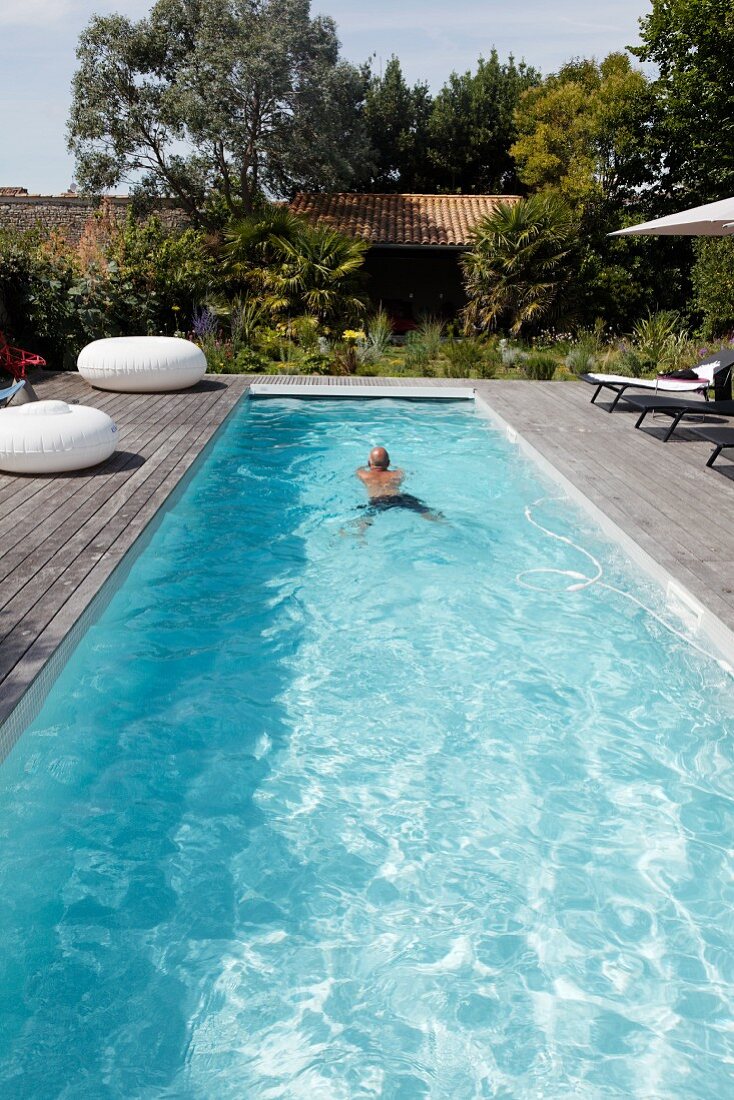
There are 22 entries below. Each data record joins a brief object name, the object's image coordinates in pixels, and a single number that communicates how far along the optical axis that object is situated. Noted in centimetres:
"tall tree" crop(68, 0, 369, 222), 2211
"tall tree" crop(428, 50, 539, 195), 3222
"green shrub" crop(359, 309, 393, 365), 1480
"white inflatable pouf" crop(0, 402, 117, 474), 698
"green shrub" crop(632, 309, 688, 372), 1470
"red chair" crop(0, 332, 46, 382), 1162
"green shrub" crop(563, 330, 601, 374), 1454
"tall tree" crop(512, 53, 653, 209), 2050
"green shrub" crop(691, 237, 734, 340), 1766
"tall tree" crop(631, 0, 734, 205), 1961
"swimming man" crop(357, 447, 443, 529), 763
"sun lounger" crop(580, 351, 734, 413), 1004
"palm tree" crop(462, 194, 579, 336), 1723
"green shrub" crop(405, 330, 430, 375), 1466
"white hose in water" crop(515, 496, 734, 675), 525
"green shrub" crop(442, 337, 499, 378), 1431
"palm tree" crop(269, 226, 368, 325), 1639
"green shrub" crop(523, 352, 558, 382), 1406
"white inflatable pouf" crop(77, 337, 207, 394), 1112
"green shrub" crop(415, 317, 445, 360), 1527
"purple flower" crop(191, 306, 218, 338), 1438
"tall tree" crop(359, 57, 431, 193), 3309
